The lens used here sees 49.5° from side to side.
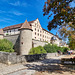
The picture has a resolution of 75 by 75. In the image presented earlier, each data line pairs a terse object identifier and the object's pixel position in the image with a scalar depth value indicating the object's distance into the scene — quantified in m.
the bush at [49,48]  27.72
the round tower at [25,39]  22.40
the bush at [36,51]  22.48
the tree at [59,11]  7.05
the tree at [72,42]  12.48
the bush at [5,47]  23.82
